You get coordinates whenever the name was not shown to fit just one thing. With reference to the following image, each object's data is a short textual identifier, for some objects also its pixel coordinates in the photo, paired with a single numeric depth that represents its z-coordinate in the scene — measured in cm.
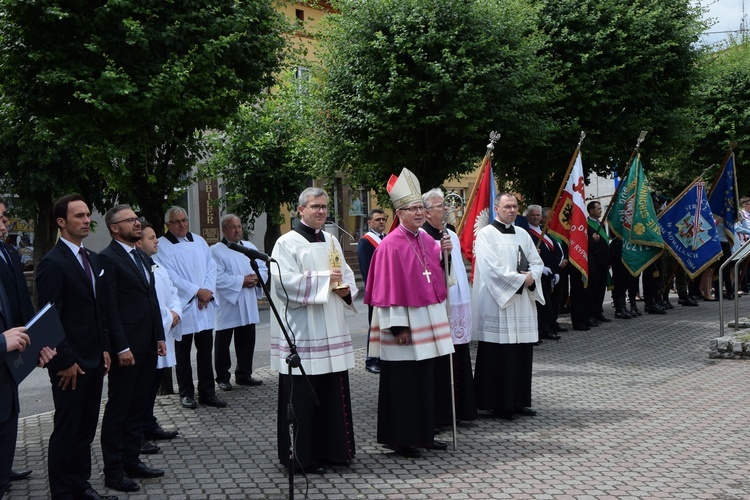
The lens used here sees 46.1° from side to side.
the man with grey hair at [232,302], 1023
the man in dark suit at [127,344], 626
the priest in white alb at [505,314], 866
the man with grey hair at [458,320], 828
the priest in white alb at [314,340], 682
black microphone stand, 560
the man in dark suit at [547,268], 1398
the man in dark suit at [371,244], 1143
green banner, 1549
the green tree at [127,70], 871
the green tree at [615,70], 1709
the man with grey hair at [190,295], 915
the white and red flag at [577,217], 1339
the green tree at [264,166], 2522
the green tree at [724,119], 2491
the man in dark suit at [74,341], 568
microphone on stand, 576
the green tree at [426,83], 1368
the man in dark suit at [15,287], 509
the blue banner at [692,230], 1686
